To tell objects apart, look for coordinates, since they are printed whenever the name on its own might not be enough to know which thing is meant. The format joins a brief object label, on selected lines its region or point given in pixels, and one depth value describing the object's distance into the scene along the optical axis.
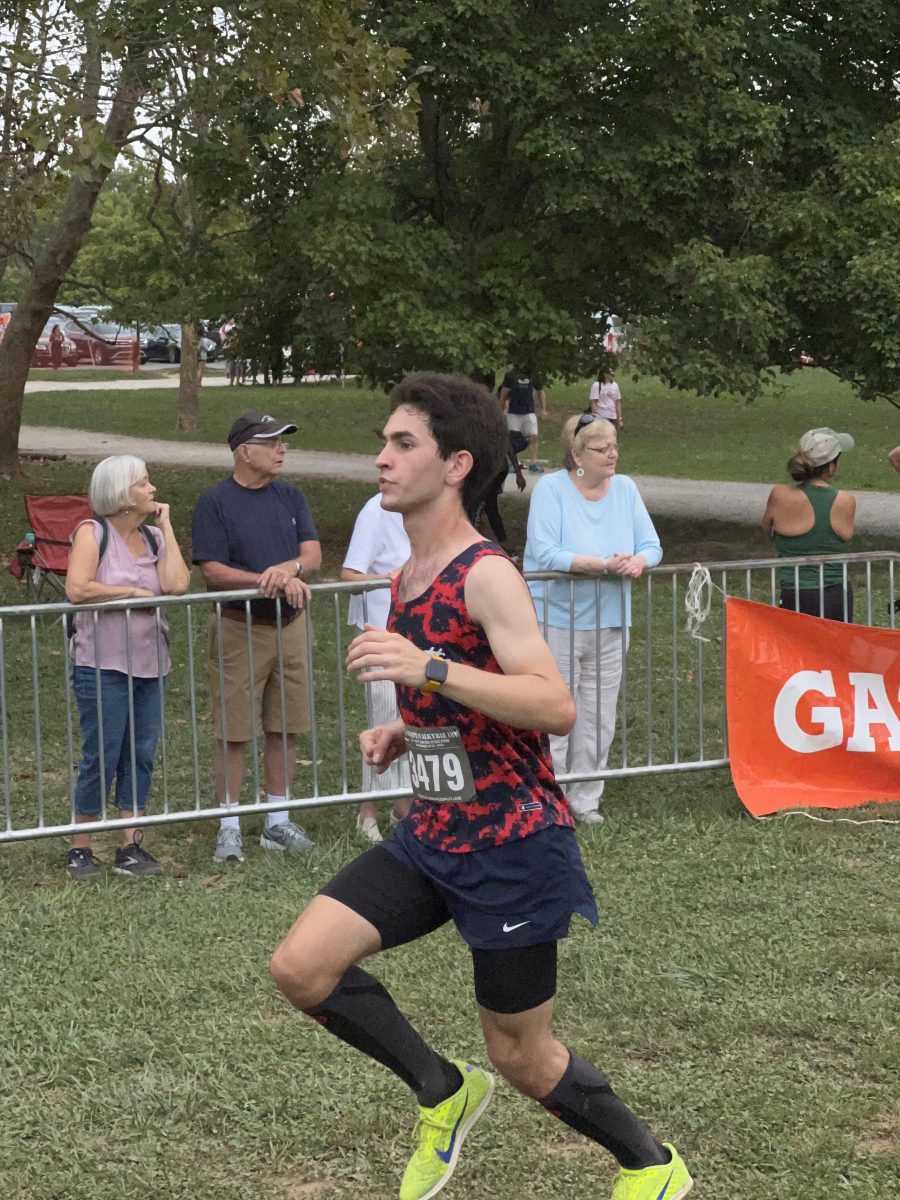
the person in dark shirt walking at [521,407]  21.42
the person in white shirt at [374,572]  7.36
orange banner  7.71
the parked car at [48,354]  50.75
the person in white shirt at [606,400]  25.23
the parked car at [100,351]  50.97
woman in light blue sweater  7.50
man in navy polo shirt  7.21
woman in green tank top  8.36
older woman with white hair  6.93
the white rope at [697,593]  7.65
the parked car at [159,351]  52.69
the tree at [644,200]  13.95
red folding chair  12.62
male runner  3.61
